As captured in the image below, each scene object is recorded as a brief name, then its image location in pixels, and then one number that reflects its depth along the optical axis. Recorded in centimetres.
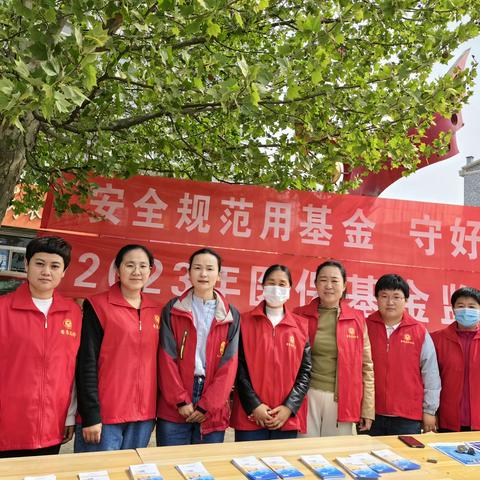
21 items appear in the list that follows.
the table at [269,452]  200
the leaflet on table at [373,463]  207
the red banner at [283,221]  482
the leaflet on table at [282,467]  196
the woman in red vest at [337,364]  318
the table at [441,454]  210
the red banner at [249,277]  465
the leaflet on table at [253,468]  191
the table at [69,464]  187
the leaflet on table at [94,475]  183
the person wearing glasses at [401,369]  330
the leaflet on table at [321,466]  197
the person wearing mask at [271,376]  301
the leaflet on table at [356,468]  199
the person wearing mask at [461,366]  329
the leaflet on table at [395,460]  212
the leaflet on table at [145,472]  186
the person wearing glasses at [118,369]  269
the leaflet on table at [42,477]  181
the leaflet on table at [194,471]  189
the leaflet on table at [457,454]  226
